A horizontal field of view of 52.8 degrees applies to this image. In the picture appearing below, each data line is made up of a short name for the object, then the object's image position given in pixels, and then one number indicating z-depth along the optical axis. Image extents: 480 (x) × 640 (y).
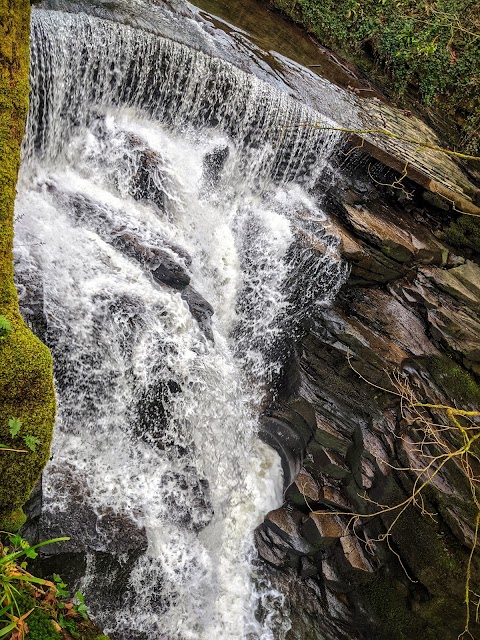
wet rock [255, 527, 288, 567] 5.59
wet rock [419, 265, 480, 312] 6.56
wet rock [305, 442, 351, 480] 5.72
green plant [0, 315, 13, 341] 2.59
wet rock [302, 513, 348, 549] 5.48
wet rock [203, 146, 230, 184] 6.95
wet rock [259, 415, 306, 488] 6.00
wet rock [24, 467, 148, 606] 4.10
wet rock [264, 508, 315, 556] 5.55
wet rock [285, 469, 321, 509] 5.63
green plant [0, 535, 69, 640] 2.04
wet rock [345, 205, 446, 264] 6.56
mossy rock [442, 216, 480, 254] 7.11
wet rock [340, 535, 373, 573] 5.41
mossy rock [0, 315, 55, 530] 2.54
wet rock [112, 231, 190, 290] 5.51
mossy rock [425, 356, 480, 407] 5.99
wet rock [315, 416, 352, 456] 5.79
